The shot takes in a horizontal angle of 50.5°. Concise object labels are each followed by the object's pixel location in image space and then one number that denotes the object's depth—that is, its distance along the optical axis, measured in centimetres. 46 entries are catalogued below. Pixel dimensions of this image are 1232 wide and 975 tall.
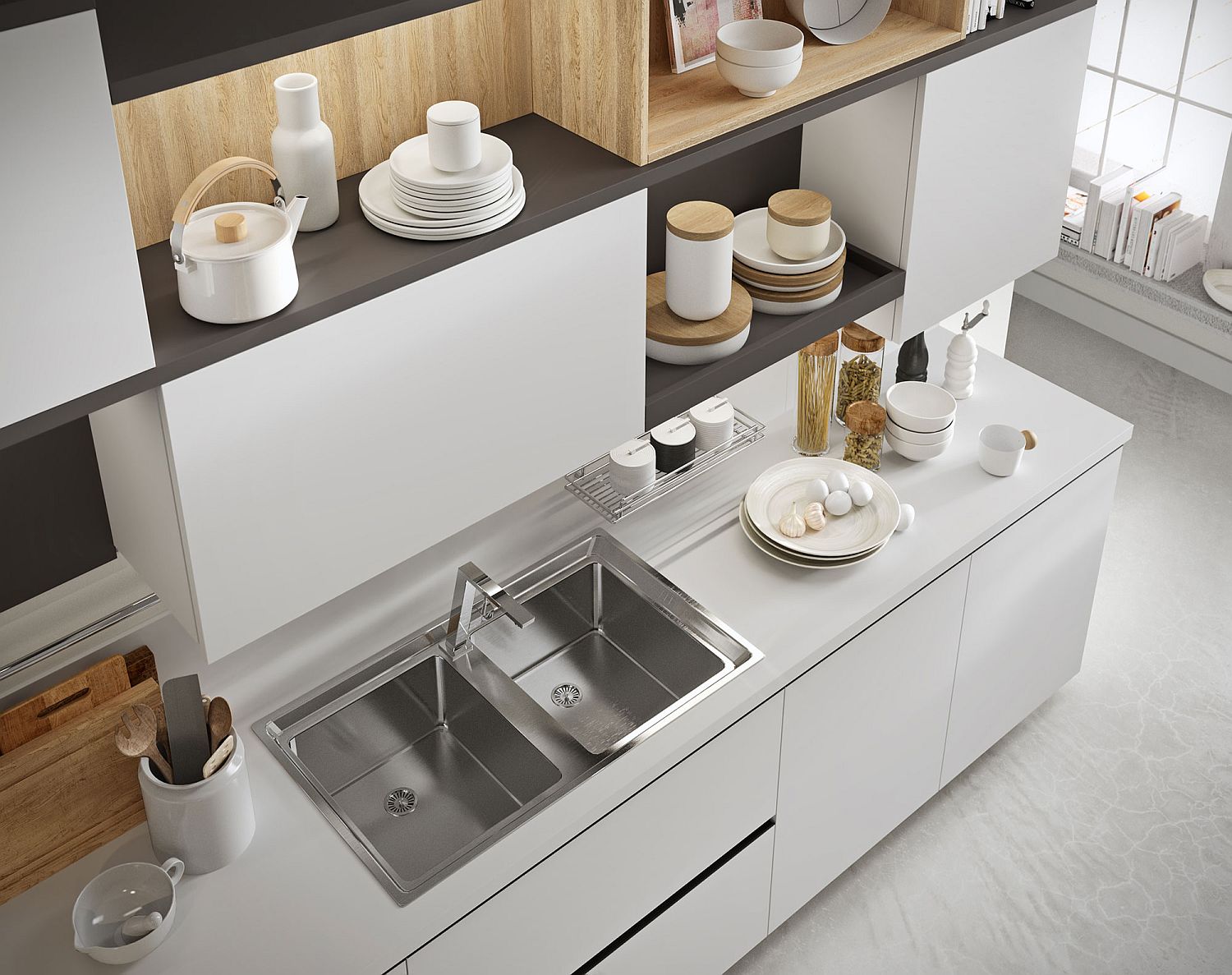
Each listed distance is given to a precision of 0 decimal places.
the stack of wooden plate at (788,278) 226
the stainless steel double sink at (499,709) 213
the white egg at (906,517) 250
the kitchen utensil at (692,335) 214
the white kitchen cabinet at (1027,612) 267
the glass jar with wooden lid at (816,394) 253
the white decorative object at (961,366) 282
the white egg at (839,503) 248
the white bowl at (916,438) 265
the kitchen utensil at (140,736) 183
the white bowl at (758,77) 191
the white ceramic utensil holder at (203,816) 185
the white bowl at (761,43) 189
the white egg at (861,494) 250
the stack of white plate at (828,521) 241
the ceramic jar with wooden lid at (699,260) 211
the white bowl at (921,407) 264
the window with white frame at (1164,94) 431
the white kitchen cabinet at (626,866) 200
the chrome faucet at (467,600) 217
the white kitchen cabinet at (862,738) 240
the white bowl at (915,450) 266
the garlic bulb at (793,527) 243
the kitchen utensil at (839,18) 211
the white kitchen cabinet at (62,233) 125
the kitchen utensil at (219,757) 185
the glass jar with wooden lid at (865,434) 257
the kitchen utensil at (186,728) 184
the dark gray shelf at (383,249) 149
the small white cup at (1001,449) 263
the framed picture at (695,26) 201
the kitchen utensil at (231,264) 149
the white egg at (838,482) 253
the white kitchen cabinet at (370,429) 159
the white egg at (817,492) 250
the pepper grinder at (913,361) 283
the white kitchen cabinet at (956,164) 223
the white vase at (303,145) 162
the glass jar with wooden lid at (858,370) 258
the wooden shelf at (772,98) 188
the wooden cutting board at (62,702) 186
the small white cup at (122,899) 184
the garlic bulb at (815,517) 245
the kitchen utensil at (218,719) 187
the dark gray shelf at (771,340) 213
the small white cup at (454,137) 165
